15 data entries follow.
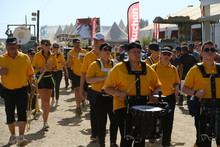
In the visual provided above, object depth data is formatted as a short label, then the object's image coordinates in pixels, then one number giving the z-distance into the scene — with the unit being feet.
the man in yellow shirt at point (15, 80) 24.62
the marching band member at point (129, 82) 17.85
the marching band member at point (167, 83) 23.89
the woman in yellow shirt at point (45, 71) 31.07
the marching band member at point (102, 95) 23.70
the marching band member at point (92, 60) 26.40
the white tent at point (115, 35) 173.88
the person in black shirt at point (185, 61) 42.42
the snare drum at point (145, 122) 16.58
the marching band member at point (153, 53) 26.40
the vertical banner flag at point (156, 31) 118.91
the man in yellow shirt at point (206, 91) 18.45
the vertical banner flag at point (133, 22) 62.23
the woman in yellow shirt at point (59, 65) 43.29
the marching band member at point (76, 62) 39.10
